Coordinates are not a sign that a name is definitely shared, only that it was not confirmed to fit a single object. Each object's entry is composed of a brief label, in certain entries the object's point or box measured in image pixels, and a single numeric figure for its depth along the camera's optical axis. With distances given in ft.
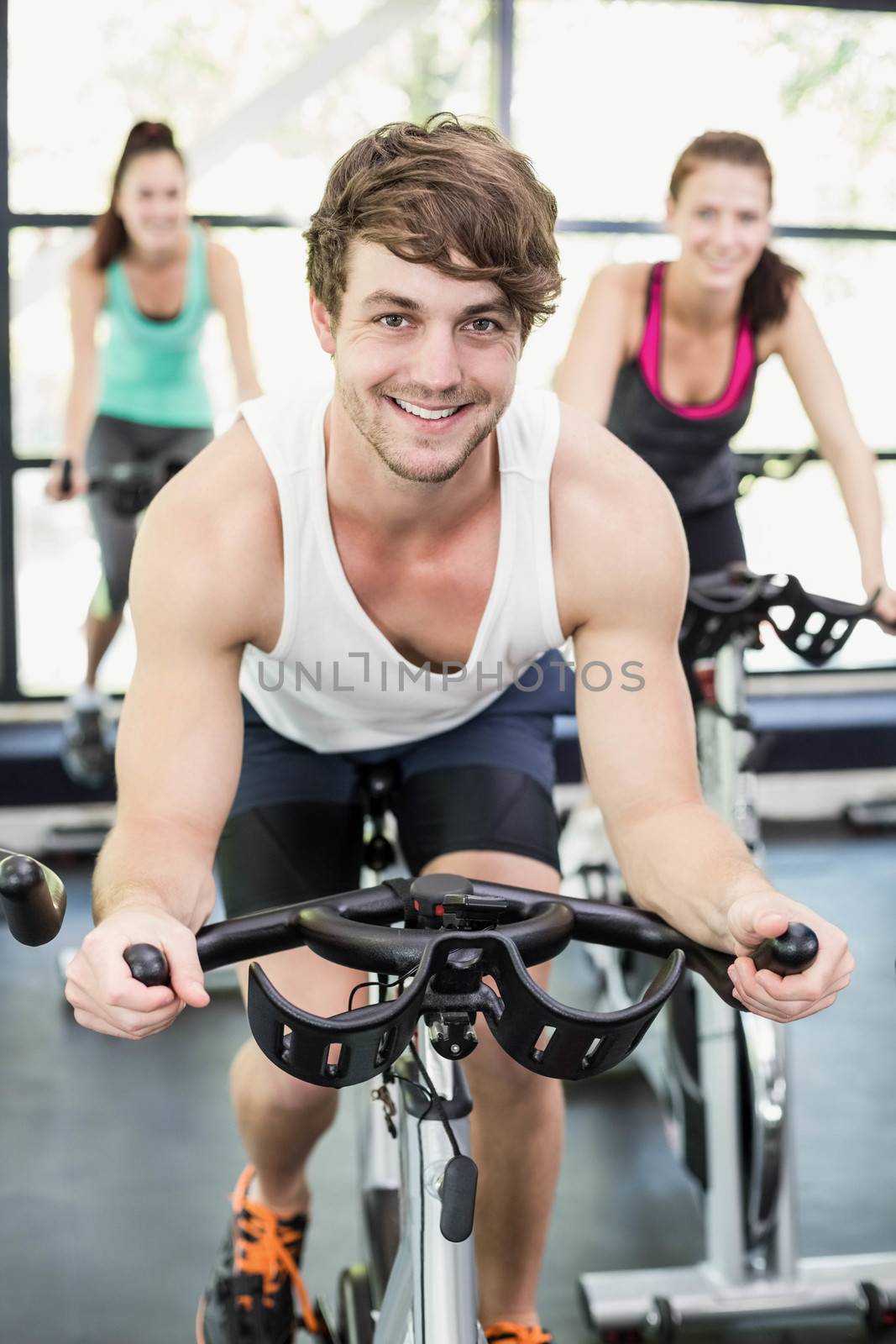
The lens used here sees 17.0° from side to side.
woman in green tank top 15.77
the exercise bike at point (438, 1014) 7.85
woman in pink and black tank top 13.44
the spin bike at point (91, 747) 16.57
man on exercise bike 10.15
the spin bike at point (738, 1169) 12.16
